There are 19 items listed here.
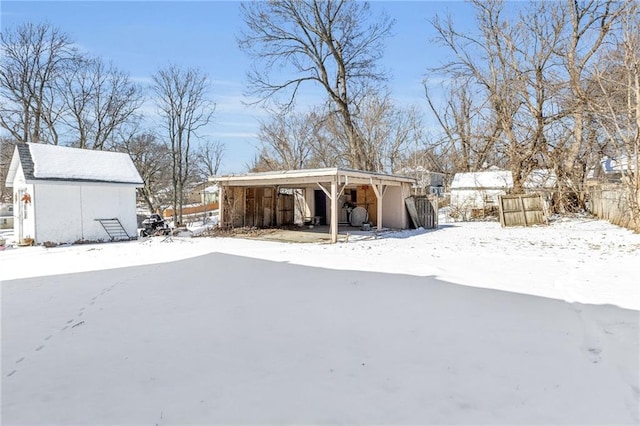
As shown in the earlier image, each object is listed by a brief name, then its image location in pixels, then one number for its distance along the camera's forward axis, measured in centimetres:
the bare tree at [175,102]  2464
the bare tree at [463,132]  2278
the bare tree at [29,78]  2094
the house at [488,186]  1989
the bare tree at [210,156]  3466
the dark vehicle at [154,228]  1412
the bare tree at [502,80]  1961
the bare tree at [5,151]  2169
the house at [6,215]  2095
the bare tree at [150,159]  2497
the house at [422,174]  3144
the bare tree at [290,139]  3127
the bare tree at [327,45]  2058
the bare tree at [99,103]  2375
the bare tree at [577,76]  1744
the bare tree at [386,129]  2762
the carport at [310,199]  1188
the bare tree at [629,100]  1098
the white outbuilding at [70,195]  1133
